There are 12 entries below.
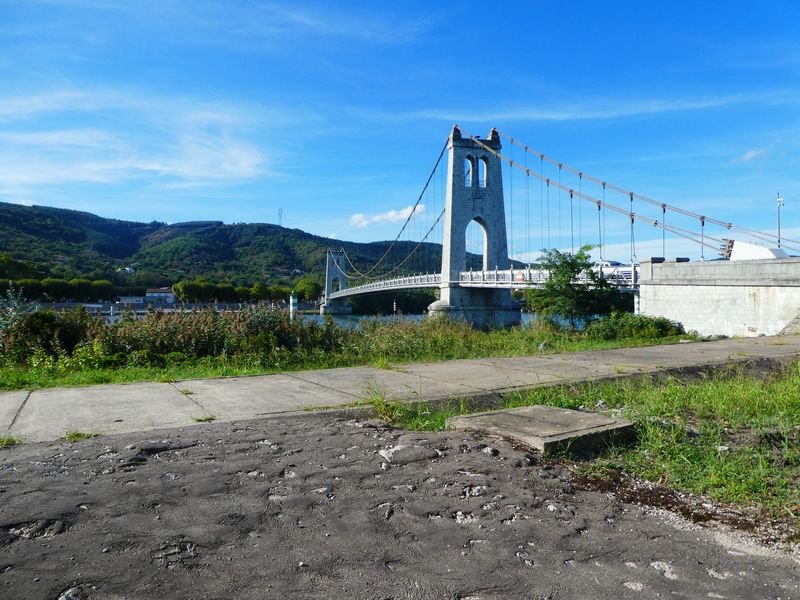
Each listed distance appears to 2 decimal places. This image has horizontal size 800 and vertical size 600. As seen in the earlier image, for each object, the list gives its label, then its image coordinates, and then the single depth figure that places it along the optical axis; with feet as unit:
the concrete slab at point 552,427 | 10.67
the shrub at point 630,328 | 45.73
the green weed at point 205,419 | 12.71
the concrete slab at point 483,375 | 16.71
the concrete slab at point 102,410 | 12.13
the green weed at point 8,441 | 10.88
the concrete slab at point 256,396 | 13.83
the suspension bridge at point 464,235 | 124.98
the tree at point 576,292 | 63.82
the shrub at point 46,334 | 25.88
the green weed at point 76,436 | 11.27
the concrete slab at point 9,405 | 12.64
